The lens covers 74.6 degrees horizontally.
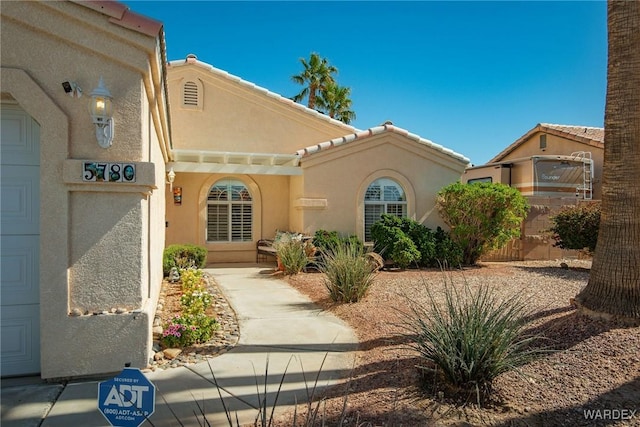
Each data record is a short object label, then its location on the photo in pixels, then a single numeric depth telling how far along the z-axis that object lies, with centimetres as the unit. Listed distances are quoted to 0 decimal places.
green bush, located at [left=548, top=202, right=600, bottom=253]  1286
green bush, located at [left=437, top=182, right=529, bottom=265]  1354
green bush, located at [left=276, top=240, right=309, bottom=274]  1190
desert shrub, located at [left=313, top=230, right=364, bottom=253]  1307
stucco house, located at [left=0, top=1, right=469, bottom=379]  460
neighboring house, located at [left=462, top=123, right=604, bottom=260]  1606
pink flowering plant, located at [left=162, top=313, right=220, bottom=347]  568
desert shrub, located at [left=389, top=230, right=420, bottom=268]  1274
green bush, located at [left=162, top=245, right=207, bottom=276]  1162
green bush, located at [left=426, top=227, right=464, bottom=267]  1358
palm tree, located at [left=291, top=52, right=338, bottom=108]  2950
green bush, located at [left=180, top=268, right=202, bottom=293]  841
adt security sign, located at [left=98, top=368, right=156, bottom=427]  263
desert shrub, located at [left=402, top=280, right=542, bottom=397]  409
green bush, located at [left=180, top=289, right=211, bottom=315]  643
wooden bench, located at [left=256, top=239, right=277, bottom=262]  1408
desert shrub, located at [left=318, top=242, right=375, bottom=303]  821
